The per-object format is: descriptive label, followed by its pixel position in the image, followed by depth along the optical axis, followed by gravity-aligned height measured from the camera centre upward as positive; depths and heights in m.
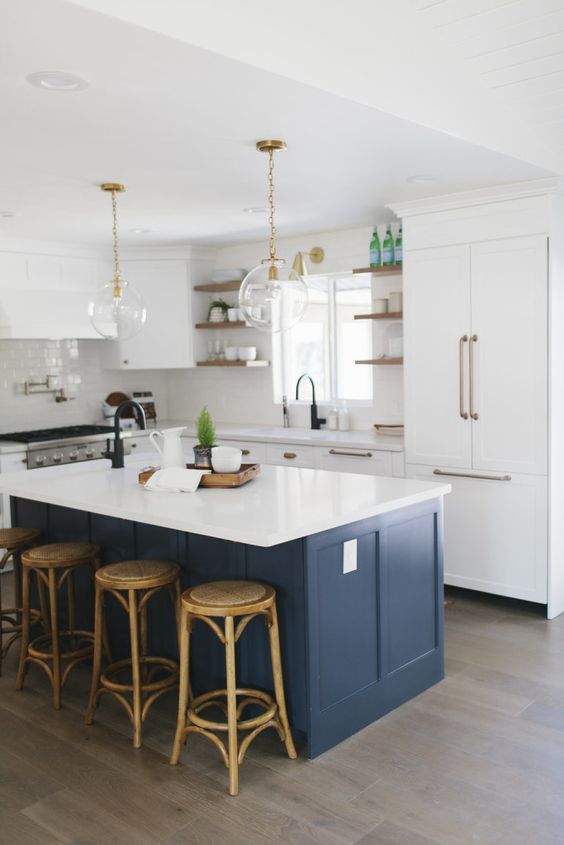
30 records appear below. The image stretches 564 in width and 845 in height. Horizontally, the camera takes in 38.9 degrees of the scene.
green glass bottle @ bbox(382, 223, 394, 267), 5.47 +0.79
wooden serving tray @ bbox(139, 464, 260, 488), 3.75 -0.52
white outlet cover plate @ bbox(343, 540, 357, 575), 3.18 -0.76
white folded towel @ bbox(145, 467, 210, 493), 3.65 -0.51
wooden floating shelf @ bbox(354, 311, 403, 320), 5.44 +0.34
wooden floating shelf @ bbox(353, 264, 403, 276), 5.43 +0.65
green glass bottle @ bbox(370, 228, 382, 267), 5.53 +0.78
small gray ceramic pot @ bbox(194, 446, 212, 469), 3.90 -0.43
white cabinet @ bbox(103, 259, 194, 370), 6.71 +0.38
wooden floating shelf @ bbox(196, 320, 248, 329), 6.57 +0.36
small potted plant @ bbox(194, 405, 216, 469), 3.91 -0.36
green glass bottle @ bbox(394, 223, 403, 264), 5.43 +0.78
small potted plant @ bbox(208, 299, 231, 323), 6.71 +0.47
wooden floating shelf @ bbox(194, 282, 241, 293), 6.56 +0.68
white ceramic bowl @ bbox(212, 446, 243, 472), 3.80 -0.43
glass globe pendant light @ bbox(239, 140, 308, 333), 3.48 +0.31
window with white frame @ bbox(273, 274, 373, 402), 6.17 +0.21
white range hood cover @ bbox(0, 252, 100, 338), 5.99 +0.60
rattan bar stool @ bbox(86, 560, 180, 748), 3.22 -1.10
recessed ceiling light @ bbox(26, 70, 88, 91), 2.61 +0.97
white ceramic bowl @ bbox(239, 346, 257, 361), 6.57 +0.12
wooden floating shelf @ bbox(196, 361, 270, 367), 6.55 +0.04
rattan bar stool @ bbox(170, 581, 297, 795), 2.88 -1.13
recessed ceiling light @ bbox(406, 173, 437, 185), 4.14 +0.98
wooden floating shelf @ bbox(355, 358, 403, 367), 5.45 +0.02
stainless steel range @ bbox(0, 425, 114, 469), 5.88 -0.55
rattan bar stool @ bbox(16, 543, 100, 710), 3.61 -1.07
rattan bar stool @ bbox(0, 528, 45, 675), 4.09 -0.96
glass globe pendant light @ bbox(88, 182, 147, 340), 4.05 +0.31
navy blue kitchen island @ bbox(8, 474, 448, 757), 3.07 -0.98
